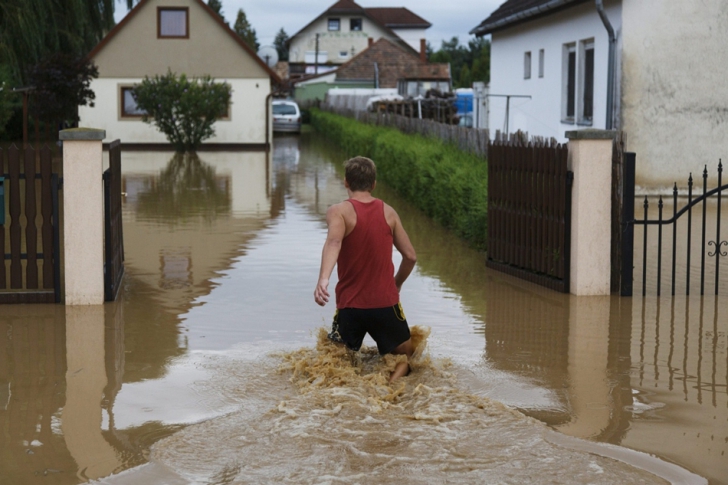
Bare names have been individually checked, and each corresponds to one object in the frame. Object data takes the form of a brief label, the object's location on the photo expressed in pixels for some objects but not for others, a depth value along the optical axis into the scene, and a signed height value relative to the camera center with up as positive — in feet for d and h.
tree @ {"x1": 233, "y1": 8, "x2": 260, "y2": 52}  368.36 +38.72
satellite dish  199.21 +15.45
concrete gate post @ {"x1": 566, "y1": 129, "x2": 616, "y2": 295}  33.88 -2.19
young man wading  22.66 -2.59
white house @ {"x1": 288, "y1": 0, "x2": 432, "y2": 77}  349.41 +32.87
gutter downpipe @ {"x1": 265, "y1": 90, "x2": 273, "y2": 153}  132.98 +2.46
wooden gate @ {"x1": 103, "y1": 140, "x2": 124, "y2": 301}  33.19 -2.85
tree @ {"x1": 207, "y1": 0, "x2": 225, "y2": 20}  390.21 +48.37
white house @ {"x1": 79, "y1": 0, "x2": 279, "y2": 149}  130.52 +8.62
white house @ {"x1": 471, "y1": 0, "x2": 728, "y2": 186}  63.82 +3.38
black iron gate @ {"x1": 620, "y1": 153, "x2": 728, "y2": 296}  33.22 -2.94
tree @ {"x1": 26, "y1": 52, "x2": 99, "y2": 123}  119.03 +5.81
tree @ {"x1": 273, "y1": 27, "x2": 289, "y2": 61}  479.54 +45.26
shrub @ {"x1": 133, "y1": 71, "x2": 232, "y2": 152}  120.98 +3.65
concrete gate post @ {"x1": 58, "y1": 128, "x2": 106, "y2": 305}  31.99 -2.17
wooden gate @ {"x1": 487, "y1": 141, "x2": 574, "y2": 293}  34.76 -2.45
